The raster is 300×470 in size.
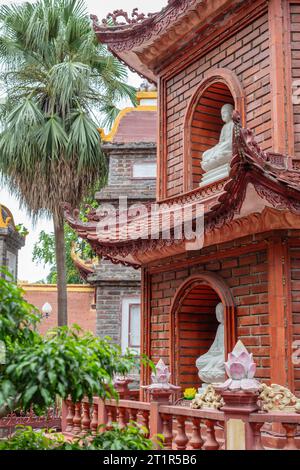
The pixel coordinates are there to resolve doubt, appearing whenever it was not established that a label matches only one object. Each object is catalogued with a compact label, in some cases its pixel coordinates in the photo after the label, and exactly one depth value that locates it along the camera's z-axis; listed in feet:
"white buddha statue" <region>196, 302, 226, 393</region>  25.31
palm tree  45.44
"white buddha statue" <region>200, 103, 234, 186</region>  27.45
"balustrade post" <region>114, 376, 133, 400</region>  26.20
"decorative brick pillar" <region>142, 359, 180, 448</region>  20.12
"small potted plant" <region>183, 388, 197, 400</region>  25.98
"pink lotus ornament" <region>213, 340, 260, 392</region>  16.53
